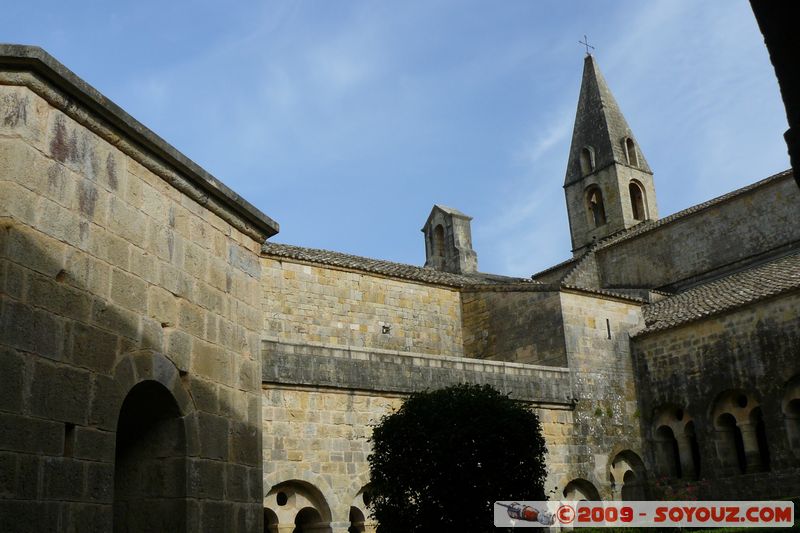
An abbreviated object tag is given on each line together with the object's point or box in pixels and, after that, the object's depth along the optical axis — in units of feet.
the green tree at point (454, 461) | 32.78
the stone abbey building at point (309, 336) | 13.89
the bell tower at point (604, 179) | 101.96
